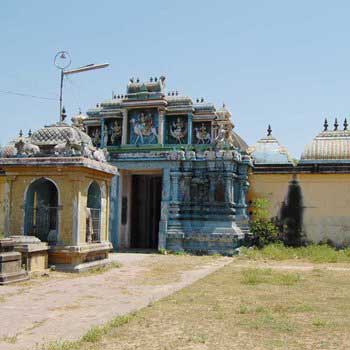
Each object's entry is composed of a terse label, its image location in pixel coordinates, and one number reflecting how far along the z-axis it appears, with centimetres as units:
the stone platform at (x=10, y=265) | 1029
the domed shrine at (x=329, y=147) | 2147
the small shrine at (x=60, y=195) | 1259
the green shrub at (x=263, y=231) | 2123
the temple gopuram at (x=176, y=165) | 1986
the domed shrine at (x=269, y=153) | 2225
